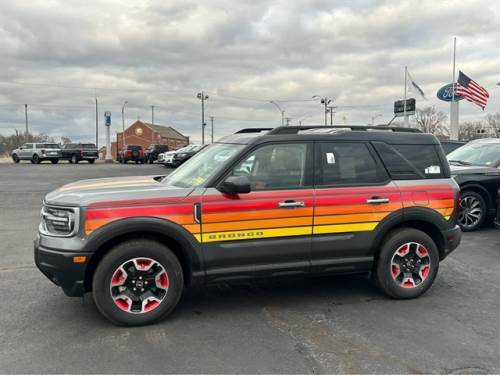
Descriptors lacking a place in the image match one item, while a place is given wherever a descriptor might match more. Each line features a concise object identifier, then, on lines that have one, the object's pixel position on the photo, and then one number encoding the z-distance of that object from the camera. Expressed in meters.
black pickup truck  36.41
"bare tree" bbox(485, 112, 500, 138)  76.53
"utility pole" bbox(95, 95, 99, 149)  82.00
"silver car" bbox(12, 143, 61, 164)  35.84
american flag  24.55
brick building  95.06
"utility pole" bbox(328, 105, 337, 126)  59.38
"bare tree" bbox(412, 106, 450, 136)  81.31
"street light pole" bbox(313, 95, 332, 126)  52.56
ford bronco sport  3.97
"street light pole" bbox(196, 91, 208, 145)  61.22
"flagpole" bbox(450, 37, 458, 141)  26.83
